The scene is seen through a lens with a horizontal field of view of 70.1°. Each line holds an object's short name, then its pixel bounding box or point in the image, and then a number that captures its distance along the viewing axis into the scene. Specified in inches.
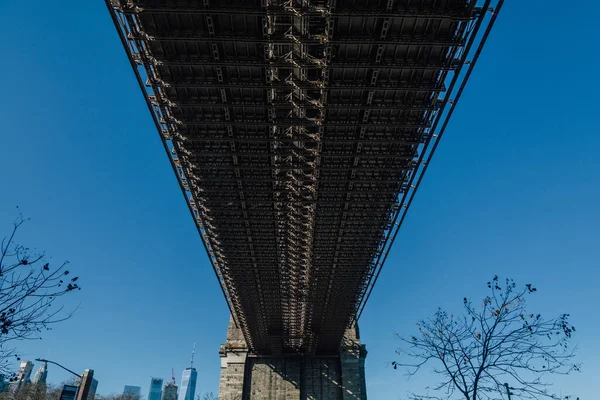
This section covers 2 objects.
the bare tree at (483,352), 633.6
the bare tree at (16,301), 557.6
